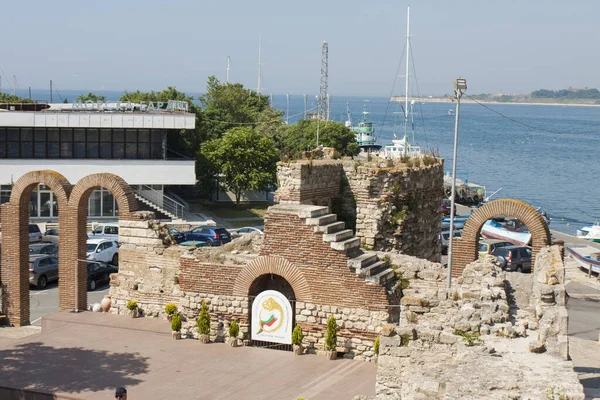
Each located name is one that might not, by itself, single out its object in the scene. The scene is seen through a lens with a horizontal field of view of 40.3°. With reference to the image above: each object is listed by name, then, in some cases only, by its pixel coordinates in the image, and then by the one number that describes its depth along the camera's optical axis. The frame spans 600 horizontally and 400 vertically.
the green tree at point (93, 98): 65.81
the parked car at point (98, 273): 30.78
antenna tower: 89.94
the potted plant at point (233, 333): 17.69
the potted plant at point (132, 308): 20.06
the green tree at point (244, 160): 51.28
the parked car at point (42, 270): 30.80
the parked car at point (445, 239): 37.31
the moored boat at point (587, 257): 36.97
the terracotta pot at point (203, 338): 17.97
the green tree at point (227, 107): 62.94
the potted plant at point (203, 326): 17.95
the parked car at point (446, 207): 53.37
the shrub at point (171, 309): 19.09
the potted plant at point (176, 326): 18.20
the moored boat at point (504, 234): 42.72
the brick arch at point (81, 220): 20.17
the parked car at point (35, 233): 38.84
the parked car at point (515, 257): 35.38
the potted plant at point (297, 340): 17.02
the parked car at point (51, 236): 39.19
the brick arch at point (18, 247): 20.92
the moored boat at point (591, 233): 53.81
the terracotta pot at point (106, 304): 20.56
